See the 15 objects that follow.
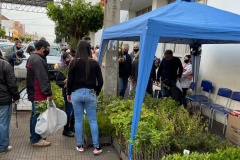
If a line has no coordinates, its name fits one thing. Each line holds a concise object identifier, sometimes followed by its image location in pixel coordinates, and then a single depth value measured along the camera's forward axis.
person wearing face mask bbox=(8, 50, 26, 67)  6.72
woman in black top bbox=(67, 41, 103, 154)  3.29
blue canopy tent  2.90
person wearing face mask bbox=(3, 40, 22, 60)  7.44
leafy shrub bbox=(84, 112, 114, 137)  3.89
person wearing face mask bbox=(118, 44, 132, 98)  6.64
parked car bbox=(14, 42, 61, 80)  6.14
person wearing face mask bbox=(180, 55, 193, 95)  6.52
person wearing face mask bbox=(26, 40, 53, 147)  3.45
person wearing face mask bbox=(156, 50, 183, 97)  5.94
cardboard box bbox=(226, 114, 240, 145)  4.16
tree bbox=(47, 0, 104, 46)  13.27
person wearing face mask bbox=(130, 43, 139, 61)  7.28
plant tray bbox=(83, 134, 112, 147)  3.83
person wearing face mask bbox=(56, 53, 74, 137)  4.13
